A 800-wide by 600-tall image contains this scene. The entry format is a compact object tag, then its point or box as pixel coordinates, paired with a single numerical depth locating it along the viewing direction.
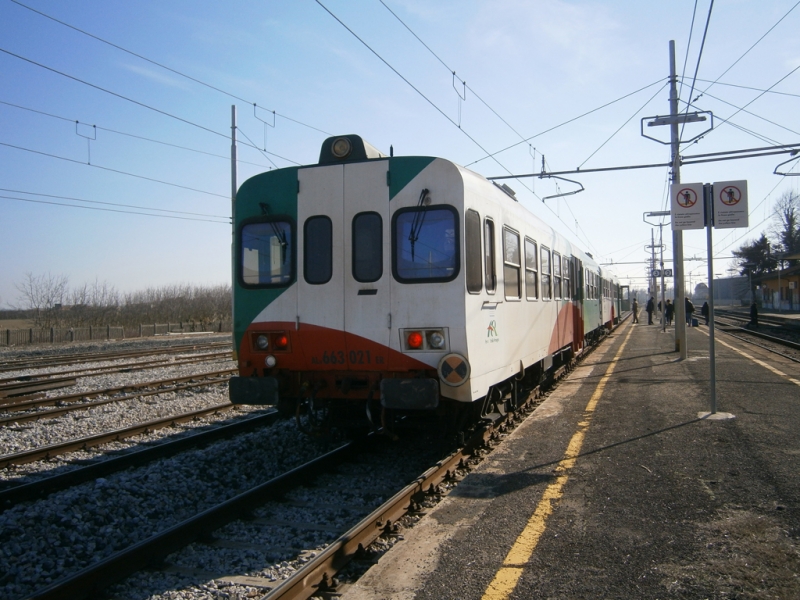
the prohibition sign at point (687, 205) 8.44
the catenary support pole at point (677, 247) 16.42
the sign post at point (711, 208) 8.02
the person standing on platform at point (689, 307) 28.14
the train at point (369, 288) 5.96
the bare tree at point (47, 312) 46.90
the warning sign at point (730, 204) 8.00
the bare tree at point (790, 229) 67.62
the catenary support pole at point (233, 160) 23.45
